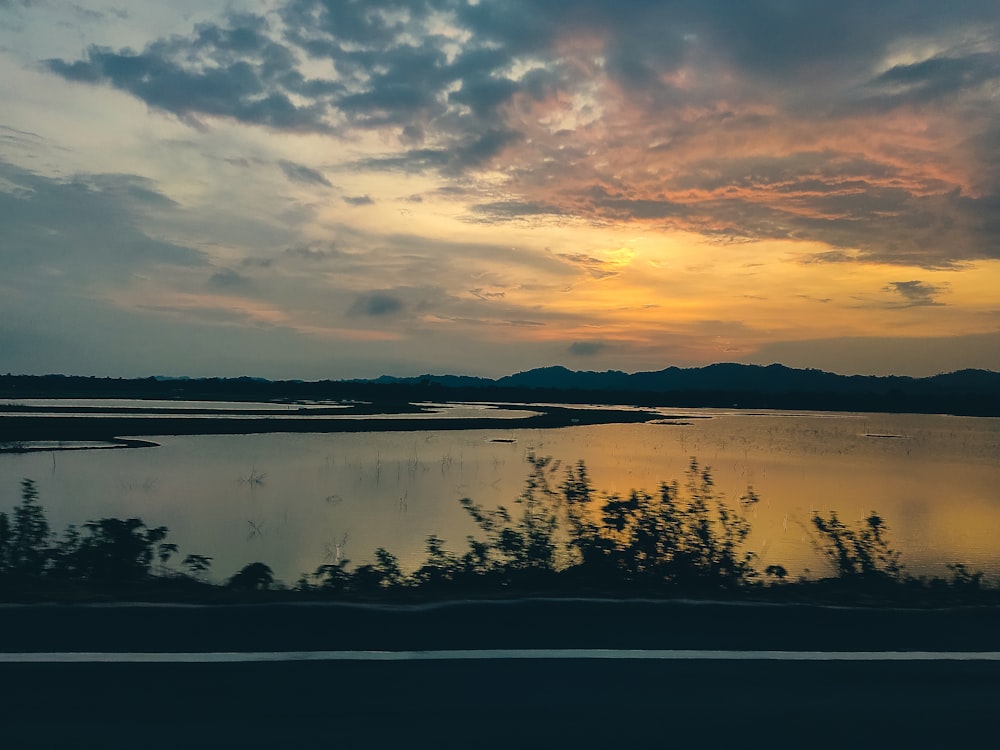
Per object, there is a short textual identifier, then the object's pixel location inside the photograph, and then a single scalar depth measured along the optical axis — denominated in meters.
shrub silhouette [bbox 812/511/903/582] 10.44
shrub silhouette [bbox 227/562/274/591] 9.33
